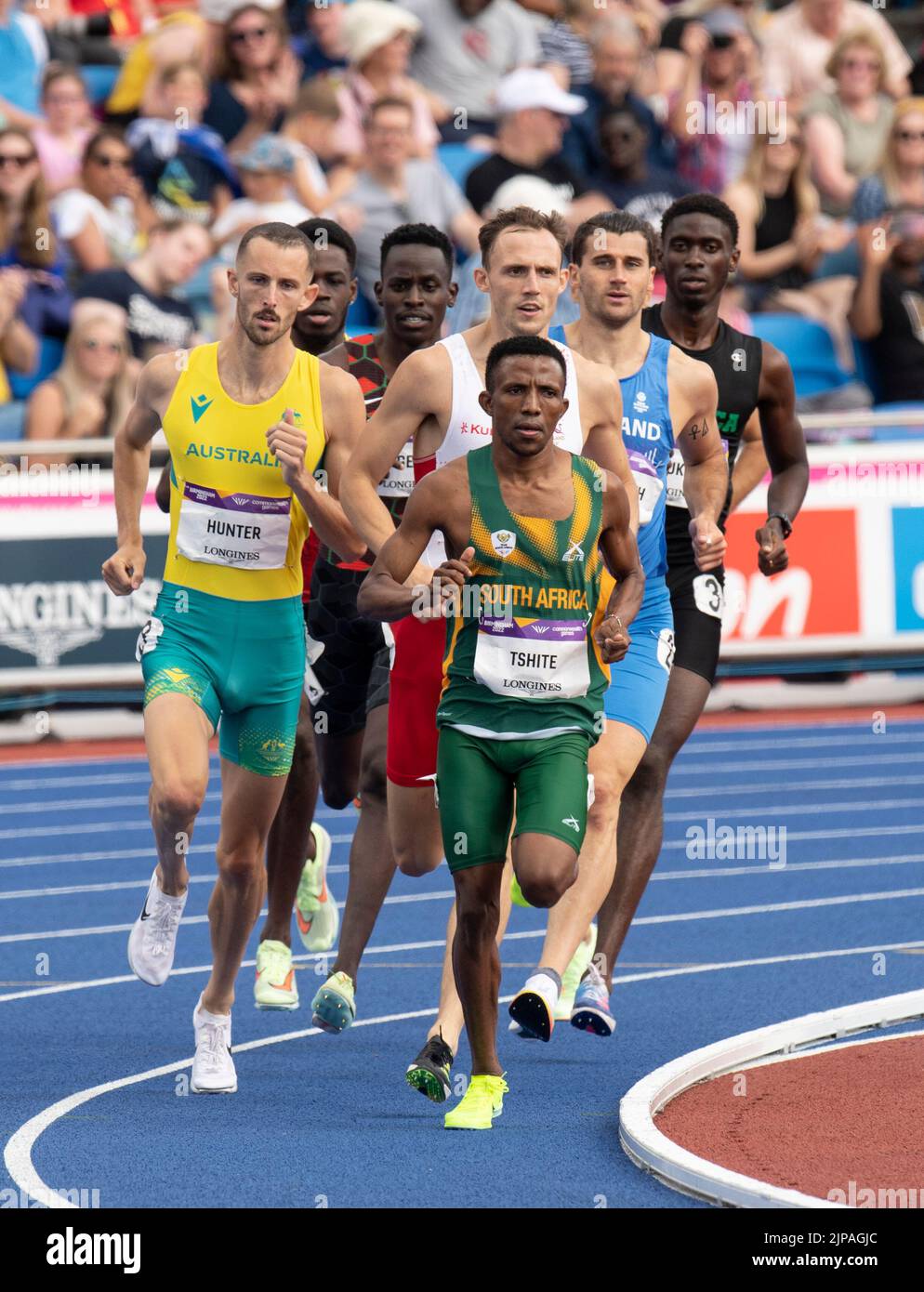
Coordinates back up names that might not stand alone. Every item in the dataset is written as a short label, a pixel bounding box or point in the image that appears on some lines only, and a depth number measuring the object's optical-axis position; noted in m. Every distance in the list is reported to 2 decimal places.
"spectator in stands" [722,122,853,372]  18.70
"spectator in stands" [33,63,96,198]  16.95
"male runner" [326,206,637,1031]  7.27
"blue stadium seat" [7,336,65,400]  16.00
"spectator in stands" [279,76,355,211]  17.80
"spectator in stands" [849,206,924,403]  18.14
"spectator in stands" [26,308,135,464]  15.54
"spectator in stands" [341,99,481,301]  16.69
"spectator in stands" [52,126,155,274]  16.42
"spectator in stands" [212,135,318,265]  16.66
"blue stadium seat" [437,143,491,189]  18.34
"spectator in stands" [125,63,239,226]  17.06
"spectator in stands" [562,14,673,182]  18.09
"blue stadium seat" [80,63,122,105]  18.34
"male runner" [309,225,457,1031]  8.27
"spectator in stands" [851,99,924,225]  18.97
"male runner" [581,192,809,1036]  8.53
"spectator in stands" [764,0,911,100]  20.36
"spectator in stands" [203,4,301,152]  17.77
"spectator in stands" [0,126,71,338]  15.66
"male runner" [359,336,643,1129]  6.72
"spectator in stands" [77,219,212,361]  16.00
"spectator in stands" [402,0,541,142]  18.97
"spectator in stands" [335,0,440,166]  18.06
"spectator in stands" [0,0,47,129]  17.44
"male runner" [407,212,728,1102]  8.04
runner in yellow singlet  7.38
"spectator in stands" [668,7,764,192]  19.17
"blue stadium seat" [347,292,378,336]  17.19
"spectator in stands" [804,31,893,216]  19.62
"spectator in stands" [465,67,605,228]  17.30
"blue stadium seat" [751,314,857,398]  18.33
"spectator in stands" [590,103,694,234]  17.86
